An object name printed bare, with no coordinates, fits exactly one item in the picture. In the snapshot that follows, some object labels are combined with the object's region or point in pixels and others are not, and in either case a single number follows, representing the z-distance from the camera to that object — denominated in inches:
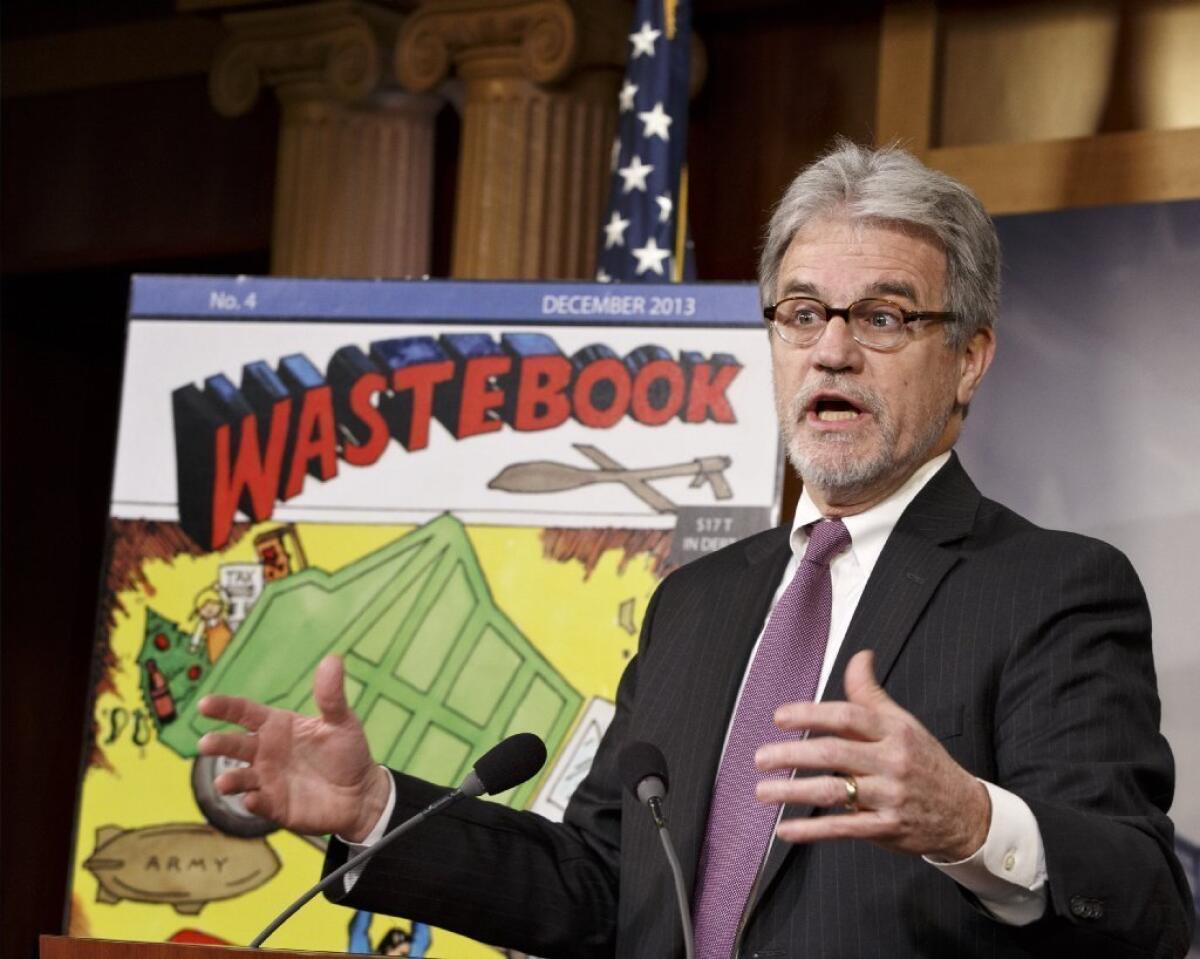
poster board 135.3
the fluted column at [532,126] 198.7
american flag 170.9
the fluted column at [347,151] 215.2
